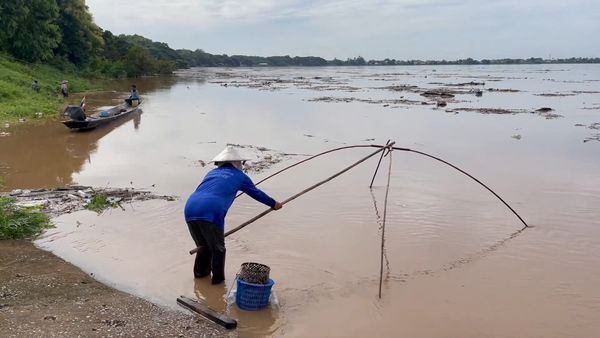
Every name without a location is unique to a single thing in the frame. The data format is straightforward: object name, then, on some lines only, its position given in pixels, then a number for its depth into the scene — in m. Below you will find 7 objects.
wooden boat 15.69
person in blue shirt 4.97
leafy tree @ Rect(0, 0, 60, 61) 32.91
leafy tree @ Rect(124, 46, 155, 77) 56.81
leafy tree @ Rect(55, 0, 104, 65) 42.91
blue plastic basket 4.80
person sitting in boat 22.42
